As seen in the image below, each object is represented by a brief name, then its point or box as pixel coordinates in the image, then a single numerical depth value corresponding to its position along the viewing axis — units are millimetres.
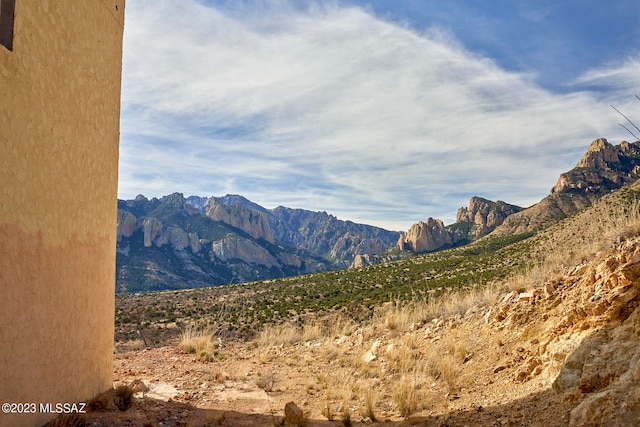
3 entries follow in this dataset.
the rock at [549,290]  7324
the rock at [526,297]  7835
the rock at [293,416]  5996
